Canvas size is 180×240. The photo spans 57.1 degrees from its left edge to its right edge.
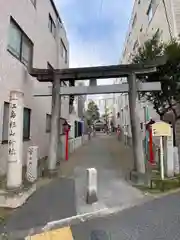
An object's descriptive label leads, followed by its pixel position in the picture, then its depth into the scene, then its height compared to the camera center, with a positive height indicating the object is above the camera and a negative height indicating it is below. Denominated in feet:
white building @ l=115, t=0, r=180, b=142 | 32.52 +26.13
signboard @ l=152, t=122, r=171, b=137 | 20.39 -0.01
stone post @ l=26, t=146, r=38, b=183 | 19.09 -4.05
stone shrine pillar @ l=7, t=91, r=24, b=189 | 15.03 -0.99
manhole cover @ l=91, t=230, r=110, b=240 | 10.03 -6.62
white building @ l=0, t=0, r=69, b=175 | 20.37 +11.34
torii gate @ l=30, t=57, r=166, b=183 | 20.99 +5.68
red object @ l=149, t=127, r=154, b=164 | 29.03 -3.96
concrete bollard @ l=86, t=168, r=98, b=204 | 14.97 -5.24
